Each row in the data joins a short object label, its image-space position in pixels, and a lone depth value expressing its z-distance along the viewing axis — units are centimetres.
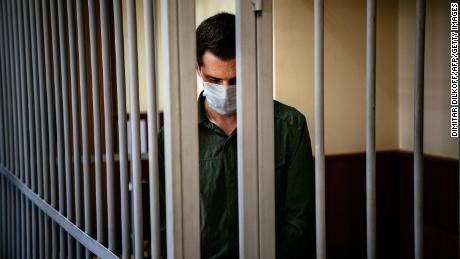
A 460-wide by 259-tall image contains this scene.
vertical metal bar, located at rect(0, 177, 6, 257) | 280
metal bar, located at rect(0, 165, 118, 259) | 133
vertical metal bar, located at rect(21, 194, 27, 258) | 233
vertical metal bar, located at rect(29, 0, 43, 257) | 189
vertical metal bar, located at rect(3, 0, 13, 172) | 237
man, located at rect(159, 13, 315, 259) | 146
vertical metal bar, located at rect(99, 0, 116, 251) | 121
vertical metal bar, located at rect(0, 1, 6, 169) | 252
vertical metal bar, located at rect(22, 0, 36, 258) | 198
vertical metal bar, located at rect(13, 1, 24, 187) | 218
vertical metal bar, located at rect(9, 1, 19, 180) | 221
